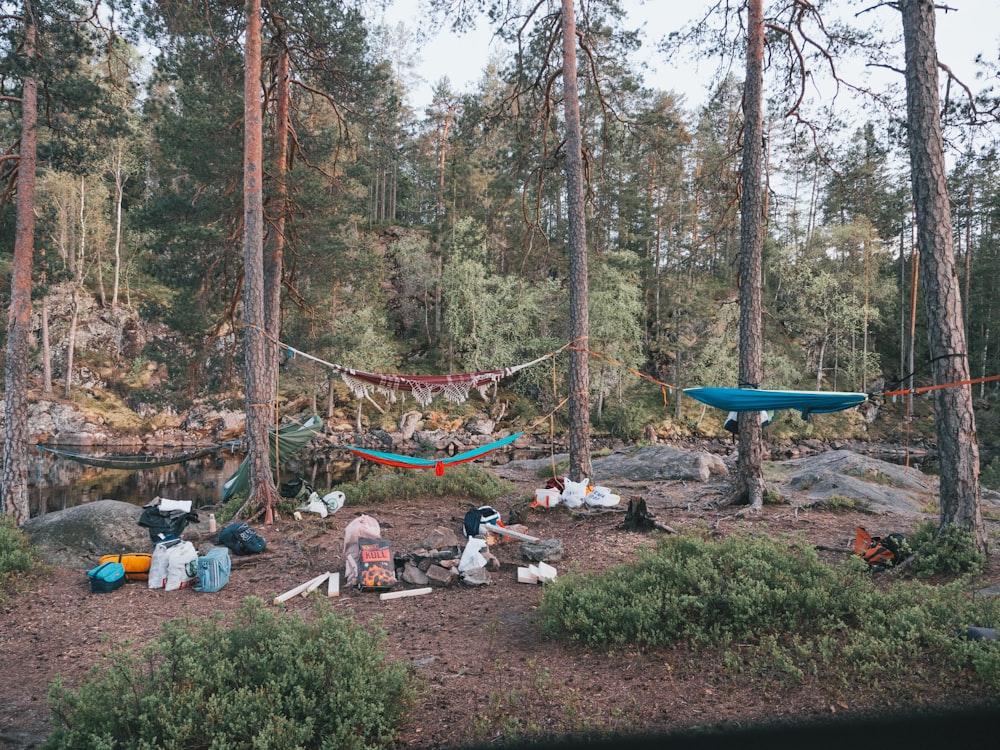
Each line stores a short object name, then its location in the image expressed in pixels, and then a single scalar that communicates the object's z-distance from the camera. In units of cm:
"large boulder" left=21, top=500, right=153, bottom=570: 477
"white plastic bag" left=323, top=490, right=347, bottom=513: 631
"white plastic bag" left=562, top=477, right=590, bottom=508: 605
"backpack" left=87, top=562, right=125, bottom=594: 406
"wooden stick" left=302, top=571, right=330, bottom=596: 402
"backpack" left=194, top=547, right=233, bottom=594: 411
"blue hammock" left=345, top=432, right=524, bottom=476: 589
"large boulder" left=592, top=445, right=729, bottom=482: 823
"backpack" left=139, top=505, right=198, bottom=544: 494
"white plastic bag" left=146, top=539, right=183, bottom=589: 416
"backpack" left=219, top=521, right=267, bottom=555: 491
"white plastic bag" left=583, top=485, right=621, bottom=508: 592
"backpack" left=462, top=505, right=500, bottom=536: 508
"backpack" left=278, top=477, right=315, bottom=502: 641
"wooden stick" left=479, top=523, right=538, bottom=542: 504
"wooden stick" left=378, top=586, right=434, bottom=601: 392
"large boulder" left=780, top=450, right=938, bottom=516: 623
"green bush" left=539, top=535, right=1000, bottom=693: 236
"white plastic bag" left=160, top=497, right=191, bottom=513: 511
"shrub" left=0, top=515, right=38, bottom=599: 408
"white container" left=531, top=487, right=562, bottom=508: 610
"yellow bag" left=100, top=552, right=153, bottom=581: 428
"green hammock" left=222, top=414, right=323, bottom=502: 690
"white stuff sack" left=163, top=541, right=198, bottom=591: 414
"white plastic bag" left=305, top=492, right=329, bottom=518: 612
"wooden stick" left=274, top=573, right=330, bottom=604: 381
